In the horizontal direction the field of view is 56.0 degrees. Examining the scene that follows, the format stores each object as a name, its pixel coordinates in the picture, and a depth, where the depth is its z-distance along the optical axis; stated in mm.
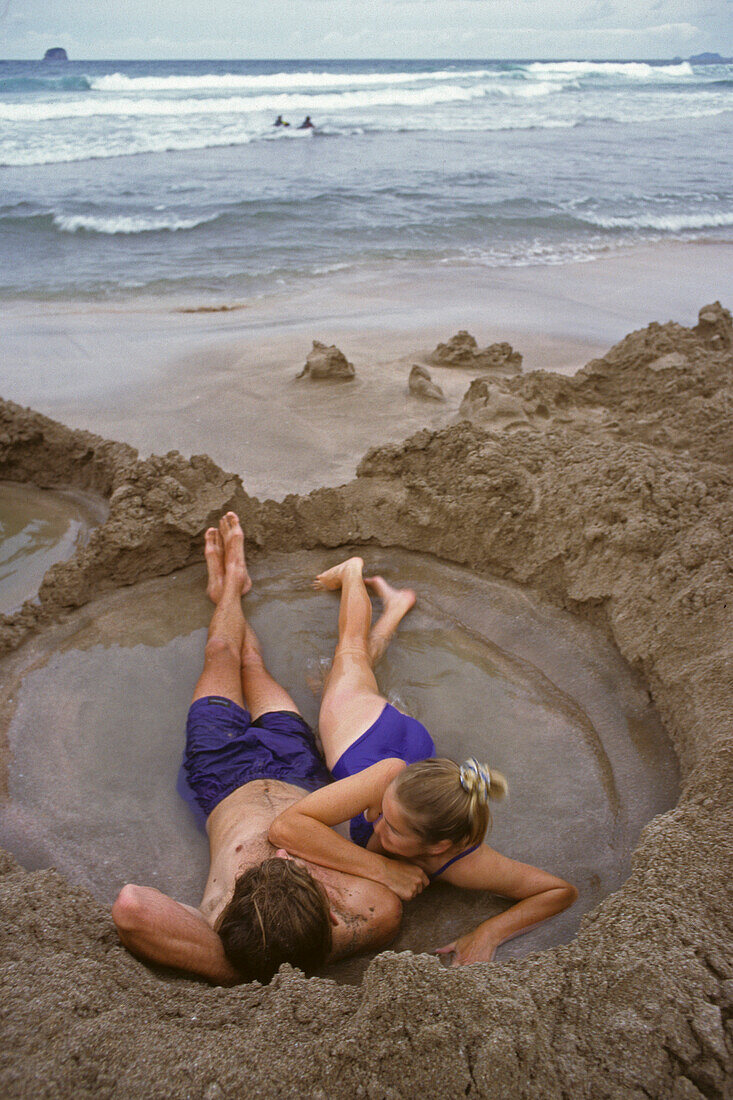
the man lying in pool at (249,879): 1932
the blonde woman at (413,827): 2031
